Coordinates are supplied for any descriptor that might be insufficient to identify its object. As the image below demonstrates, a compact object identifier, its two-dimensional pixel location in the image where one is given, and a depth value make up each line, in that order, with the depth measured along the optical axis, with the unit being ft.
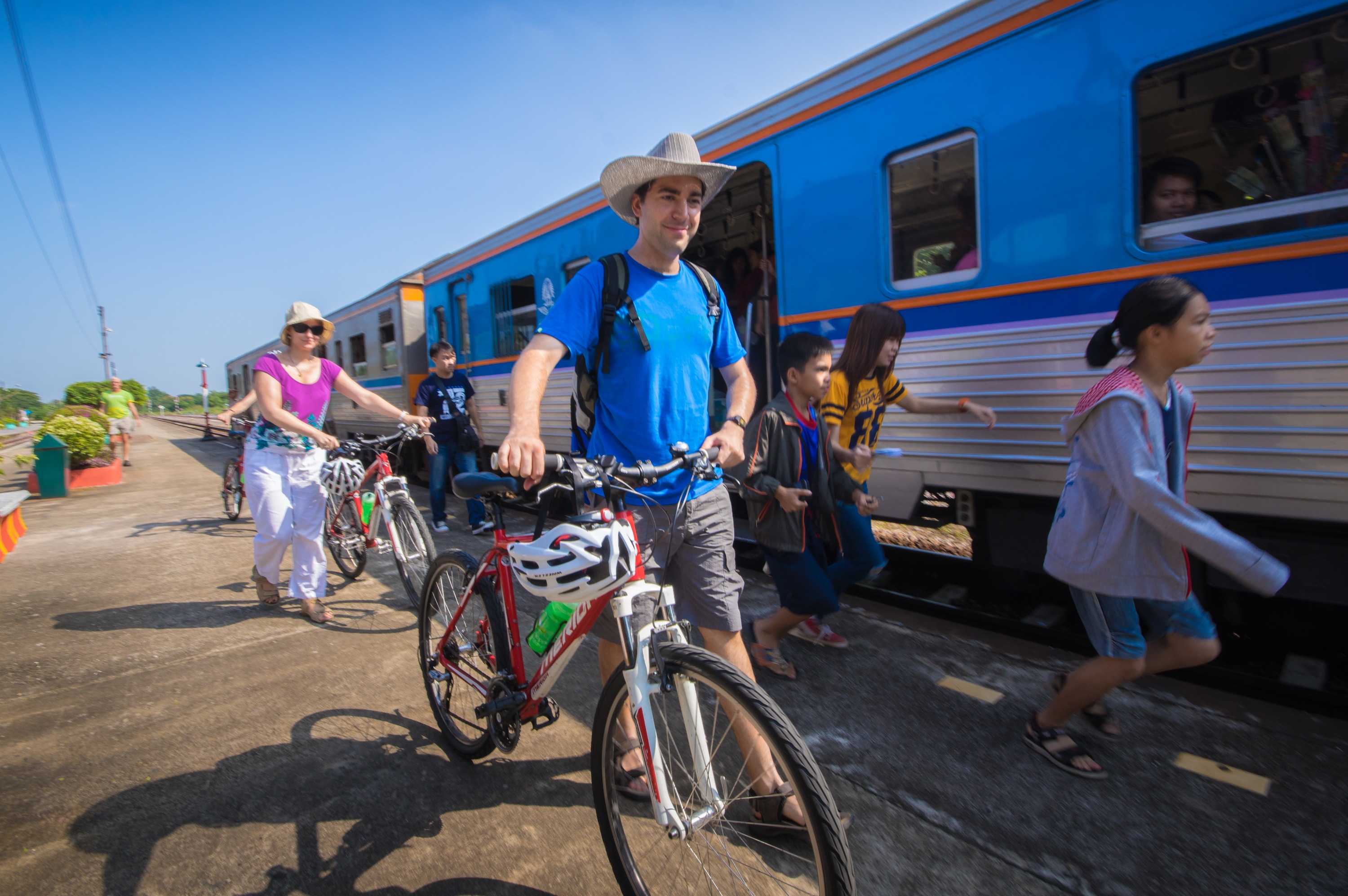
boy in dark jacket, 9.94
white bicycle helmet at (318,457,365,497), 16.07
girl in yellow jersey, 10.86
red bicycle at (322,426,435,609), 14.16
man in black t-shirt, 22.22
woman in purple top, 13.69
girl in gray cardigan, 7.19
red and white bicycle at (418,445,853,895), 5.15
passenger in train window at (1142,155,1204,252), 10.30
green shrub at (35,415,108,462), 35.91
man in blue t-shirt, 6.93
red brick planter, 37.11
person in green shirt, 44.16
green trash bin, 34.55
